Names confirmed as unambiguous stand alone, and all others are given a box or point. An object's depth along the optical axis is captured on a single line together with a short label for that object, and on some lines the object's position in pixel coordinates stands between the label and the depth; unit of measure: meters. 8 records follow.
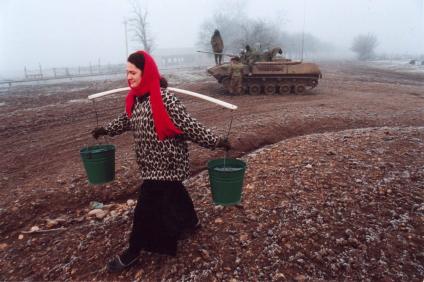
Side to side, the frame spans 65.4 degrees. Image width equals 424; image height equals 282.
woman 3.21
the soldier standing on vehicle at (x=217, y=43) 18.61
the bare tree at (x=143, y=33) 60.81
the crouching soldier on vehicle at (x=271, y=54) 17.36
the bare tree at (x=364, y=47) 88.31
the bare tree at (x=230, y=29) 64.51
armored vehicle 16.31
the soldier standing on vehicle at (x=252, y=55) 16.97
